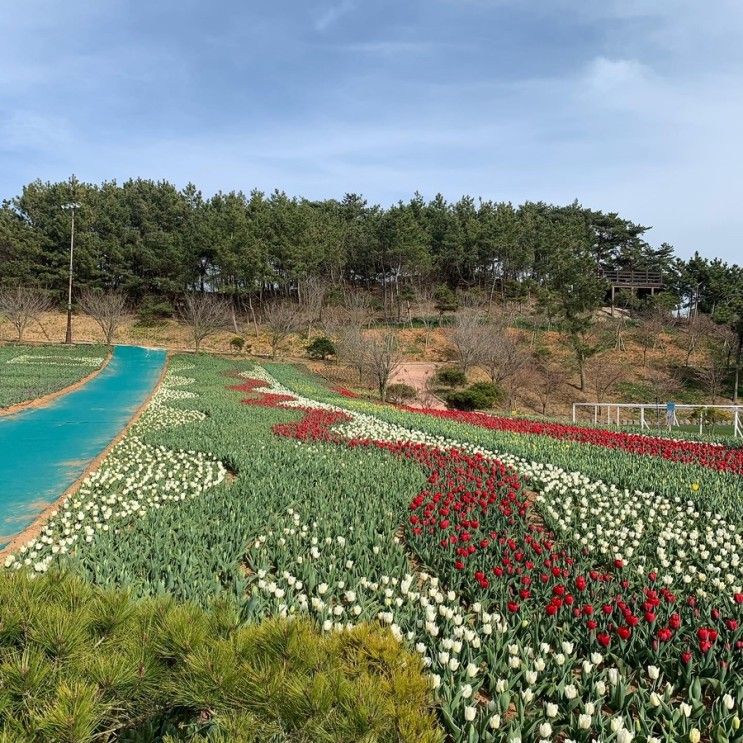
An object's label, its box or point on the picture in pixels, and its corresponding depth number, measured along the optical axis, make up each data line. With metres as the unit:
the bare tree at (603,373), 32.28
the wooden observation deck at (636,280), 50.38
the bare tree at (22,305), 35.47
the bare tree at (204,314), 36.03
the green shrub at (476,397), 22.41
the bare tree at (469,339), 30.42
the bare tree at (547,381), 30.81
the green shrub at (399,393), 25.23
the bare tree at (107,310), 37.09
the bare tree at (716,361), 33.75
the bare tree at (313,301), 41.12
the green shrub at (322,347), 35.38
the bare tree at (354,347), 26.73
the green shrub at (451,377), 29.48
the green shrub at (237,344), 38.59
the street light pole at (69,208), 35.75
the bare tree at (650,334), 40.09
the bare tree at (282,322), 34.84
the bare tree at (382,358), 22.08
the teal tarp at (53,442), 6.52
